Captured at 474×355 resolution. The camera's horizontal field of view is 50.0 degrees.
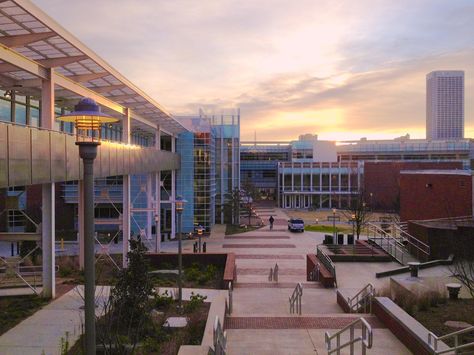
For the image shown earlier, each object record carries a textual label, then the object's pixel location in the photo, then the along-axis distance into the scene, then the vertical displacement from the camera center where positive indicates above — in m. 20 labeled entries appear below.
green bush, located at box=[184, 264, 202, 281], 20.02 -4.23
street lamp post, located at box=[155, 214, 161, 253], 28.32 -3.80
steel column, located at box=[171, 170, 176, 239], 39.44 -3.01
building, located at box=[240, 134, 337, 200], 93.12 +2.26
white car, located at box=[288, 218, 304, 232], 42.53 -4.62
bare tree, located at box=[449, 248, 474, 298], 14.26 -2.50
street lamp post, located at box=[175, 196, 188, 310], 14.02 -1.42
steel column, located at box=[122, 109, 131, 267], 24.41 -1.15
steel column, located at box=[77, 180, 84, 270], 20.47 -1.90
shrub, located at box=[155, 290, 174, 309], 14.71 -3.87
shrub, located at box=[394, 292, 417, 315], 12.52 -3.41
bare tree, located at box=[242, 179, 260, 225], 57.71 -2.70
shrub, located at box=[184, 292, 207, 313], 14.16 -3.82
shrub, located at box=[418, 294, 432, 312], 12.70 -3.34
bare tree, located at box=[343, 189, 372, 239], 34.72 -2.97
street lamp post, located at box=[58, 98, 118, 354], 5.64 -0.33
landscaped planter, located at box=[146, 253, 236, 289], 23.19 -4.14
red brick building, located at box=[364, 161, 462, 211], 65.75 -1.00
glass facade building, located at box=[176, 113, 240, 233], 41.94 -0.27
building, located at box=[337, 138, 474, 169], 99.69 +3.91
